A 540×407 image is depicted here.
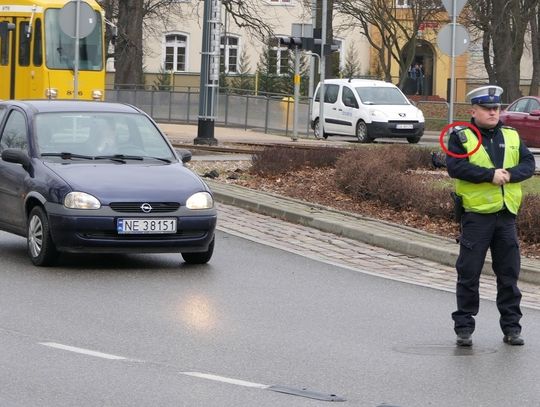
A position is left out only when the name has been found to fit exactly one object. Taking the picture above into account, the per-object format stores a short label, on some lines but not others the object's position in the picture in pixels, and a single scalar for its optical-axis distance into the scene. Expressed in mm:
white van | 38312
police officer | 9609
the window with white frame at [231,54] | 77500
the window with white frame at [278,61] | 70812
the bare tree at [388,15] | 61469
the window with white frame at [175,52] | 78469
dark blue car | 12617
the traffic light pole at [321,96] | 38938
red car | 35000
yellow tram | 32562
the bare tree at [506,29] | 50969
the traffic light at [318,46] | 35031
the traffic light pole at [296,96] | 34084
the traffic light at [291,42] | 33900
